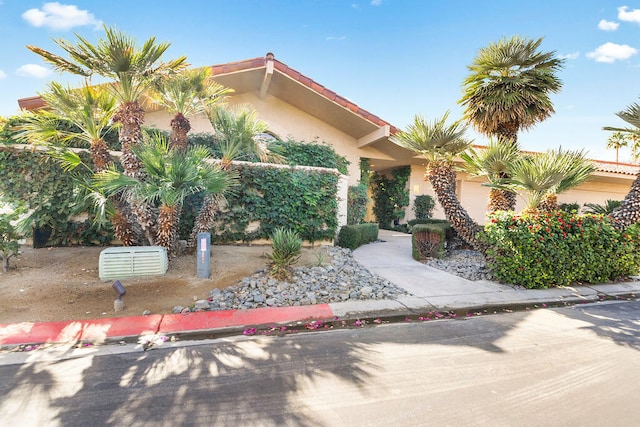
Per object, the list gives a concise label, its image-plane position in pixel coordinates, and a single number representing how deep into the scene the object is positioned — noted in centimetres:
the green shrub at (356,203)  1095
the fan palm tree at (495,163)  702
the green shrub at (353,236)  884
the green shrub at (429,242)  827
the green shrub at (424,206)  1405
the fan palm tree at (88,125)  548
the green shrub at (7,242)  522
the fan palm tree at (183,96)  605
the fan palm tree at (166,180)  514
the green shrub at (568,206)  1366
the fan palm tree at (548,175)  576
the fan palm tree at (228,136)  640
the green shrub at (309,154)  1036
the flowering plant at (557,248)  590
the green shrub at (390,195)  1458
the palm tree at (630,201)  669
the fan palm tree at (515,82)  759
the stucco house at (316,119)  980
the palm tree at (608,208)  902
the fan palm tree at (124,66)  506
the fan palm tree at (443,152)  705
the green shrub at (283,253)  572
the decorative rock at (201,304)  452
